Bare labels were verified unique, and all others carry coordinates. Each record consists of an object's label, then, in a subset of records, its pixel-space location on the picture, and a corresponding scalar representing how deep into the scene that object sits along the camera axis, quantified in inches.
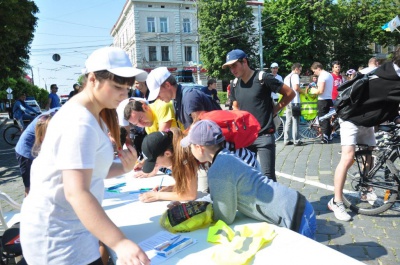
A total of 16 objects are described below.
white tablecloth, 58.4
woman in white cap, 46.1
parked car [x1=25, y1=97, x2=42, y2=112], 824.0
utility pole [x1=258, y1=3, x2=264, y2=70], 1125.7
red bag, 94.3
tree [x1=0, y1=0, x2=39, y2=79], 416.2
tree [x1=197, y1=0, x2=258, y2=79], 1301.7
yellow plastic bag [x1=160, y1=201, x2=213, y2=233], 74.2
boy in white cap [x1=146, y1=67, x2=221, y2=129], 116.7
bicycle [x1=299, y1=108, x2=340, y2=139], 294.8
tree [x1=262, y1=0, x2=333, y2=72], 1208.2
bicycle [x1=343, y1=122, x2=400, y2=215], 131.4
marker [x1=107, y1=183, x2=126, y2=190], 116.5
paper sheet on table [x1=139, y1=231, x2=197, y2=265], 61.6
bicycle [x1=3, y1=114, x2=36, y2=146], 417.4
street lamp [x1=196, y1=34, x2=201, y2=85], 1533.7
